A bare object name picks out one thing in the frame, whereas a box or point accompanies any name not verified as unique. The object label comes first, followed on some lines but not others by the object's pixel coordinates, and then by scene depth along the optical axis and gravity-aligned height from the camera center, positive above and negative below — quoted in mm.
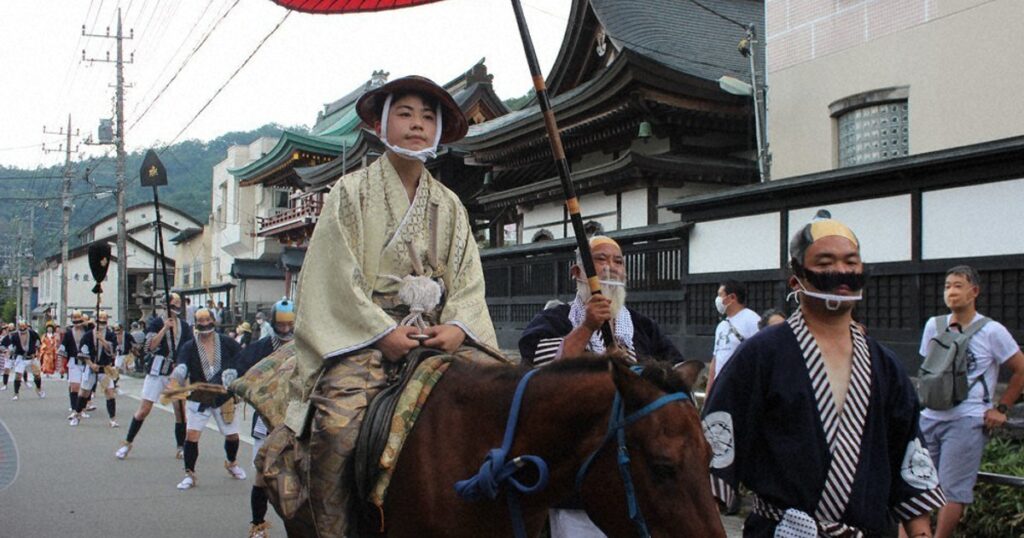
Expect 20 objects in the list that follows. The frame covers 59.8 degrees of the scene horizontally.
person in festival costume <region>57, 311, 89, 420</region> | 17172 -1376
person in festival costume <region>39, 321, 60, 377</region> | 25688 -2012
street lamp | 14195 +3156
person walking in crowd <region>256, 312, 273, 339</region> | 25928 -1220
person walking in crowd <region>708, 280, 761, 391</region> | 8531 -371
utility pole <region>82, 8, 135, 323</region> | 28817 +3058
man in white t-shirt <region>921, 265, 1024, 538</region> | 5676 -825
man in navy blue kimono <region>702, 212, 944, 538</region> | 2852 -455
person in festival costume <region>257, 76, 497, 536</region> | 3412 +13
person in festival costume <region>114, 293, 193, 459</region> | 12852 -1001
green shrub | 5718 -1482
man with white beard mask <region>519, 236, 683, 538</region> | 4008 -226
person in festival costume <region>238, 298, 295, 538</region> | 7195 -657
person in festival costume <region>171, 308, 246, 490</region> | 10016 -1083
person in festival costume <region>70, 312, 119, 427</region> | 16891 -1582
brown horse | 2492 -528
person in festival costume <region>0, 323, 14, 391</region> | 24906 -2008
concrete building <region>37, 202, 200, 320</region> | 61906 +1737
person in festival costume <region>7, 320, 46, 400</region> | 23078 -1815
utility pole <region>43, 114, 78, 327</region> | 41062 +2317
